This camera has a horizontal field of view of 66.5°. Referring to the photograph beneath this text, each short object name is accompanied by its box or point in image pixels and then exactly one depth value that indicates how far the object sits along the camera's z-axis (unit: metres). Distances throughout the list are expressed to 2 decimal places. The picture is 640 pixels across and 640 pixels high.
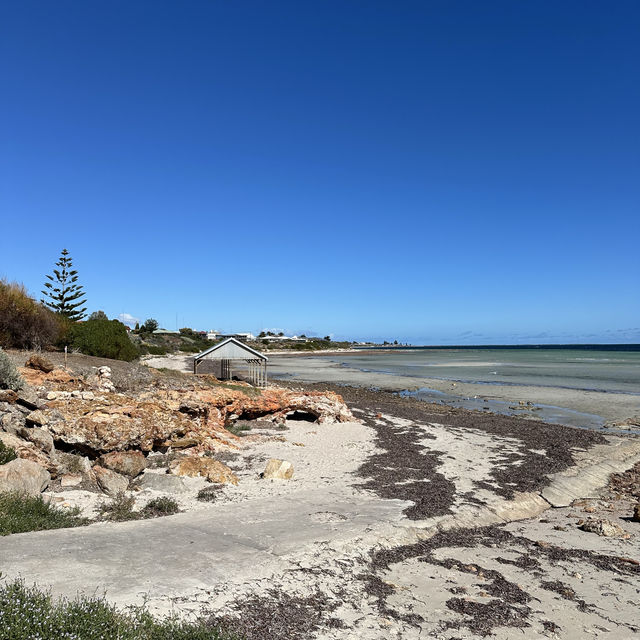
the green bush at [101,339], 28.73
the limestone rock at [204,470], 10.86
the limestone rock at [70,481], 9.19
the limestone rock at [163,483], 9.88
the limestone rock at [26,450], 9.04
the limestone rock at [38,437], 9.94
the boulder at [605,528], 9.01
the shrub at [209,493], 9.61
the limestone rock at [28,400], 12.18
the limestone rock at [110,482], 9.43
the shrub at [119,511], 8.07
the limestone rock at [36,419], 10.89
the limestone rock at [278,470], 11.53
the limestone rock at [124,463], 10.61
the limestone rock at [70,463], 9.62
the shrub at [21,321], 23.38
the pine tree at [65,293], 51.72
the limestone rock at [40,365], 16.80
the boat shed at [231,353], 29.26
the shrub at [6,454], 8.49
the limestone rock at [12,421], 10.26
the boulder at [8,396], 11.95
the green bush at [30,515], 6.69
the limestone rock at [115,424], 10.86
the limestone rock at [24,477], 7.81
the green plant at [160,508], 8.57
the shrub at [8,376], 12.92
